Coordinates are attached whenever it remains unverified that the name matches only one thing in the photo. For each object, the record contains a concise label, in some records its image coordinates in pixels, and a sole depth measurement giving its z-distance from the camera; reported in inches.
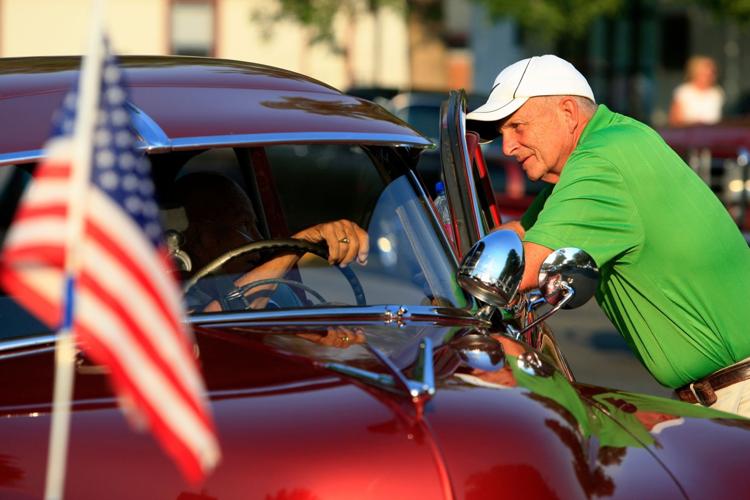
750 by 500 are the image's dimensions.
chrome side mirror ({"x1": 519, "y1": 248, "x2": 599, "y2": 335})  253.8
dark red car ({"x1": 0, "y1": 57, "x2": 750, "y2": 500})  201.1
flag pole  169.8
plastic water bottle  300.5
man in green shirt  273.4
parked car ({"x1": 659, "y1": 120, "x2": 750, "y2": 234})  815.0
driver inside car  262.5
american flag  169.9
